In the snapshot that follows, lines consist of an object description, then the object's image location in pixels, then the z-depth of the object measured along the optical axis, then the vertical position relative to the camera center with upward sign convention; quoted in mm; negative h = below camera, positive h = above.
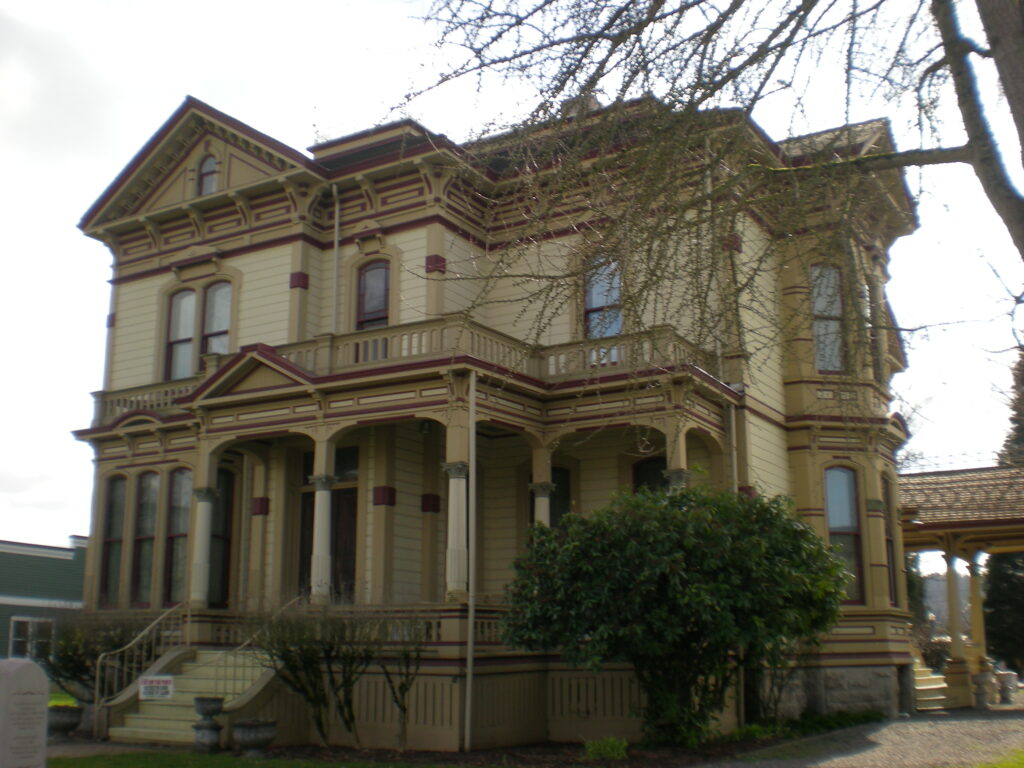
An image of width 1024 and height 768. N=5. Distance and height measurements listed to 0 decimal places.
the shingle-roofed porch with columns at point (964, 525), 23844 +1913
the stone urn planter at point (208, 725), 15406 -1457
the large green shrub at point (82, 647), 18750 -512
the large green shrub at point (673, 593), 14055 +297
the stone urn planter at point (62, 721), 17797 -1632
